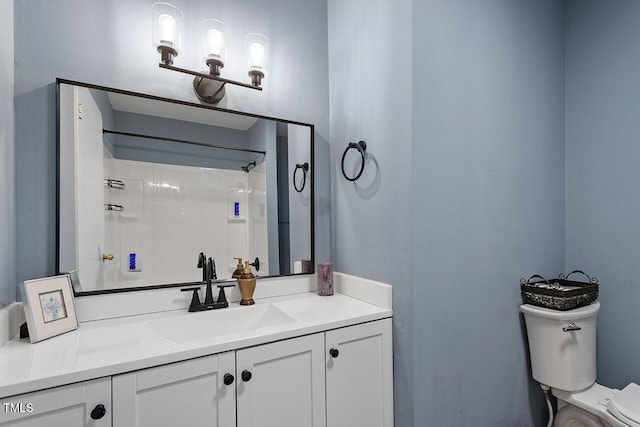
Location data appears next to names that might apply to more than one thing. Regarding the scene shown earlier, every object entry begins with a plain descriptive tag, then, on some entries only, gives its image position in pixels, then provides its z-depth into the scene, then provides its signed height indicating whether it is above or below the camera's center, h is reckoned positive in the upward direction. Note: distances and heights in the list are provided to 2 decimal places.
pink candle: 1.72 -0.36
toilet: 1.48 -0.71
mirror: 1.30 +0.10
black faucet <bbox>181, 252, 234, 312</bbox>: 1.43 -0.35
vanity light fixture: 1.38 +0.73
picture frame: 1.07 -0.33
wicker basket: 1.50 -0.40
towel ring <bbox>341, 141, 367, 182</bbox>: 1.61 +0.31
